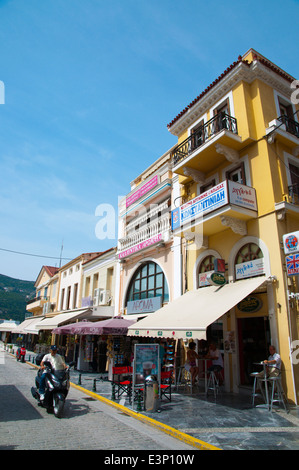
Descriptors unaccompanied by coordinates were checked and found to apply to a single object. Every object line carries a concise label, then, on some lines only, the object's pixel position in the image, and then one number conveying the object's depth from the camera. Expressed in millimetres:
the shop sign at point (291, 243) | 8827
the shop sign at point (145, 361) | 9008
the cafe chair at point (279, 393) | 8016
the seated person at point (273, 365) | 8329
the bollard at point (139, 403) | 8084
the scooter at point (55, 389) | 7180
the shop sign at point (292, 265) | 8669
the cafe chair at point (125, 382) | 9405
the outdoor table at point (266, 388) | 8086
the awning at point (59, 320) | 18578
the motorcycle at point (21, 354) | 22766
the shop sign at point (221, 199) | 10312
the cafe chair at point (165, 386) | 9105
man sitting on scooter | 7734
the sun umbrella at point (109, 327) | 12539
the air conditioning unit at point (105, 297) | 20328
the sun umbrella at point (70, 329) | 14559
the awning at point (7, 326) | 38753
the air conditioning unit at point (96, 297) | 21500
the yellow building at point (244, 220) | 9344
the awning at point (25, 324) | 28453
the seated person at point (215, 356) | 10414
